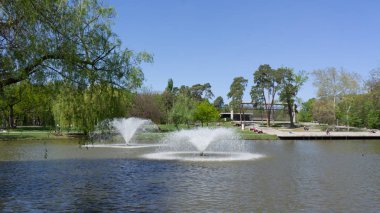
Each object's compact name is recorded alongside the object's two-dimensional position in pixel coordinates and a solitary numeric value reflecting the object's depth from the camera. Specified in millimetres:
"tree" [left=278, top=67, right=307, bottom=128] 95938
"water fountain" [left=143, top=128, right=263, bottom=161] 31230
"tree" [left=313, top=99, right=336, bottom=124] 79625
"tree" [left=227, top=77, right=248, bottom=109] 121938
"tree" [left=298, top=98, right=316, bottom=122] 147125
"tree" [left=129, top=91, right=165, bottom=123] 74419
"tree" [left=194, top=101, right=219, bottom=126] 93562
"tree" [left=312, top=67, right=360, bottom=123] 79500
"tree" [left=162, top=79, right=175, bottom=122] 93562
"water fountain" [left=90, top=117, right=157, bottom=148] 45503
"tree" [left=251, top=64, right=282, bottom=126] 101912
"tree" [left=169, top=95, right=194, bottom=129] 80312
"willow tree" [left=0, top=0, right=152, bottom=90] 12164
